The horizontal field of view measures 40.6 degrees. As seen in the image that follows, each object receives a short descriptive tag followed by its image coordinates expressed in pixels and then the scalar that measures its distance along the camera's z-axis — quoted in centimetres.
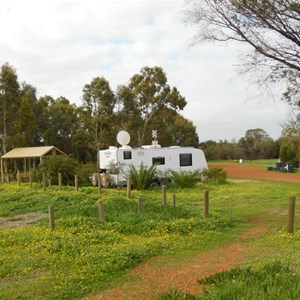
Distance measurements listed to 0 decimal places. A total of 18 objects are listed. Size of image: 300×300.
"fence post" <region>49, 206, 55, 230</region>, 928
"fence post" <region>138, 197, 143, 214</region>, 1100
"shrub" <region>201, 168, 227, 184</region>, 2186
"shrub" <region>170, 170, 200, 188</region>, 1930
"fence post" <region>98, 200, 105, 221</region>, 1013
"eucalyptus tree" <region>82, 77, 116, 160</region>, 3597
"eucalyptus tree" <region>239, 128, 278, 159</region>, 5919
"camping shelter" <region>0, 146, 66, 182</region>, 2519
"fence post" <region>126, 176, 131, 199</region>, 1428
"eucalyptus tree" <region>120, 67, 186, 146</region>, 3803
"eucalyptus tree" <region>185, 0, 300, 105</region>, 1048
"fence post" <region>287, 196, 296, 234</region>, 852
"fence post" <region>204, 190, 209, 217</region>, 1042
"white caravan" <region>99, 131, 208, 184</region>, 2088
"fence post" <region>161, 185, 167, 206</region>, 1197
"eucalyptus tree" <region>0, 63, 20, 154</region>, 2969
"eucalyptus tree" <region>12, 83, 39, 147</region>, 3050
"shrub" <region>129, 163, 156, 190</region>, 1870
